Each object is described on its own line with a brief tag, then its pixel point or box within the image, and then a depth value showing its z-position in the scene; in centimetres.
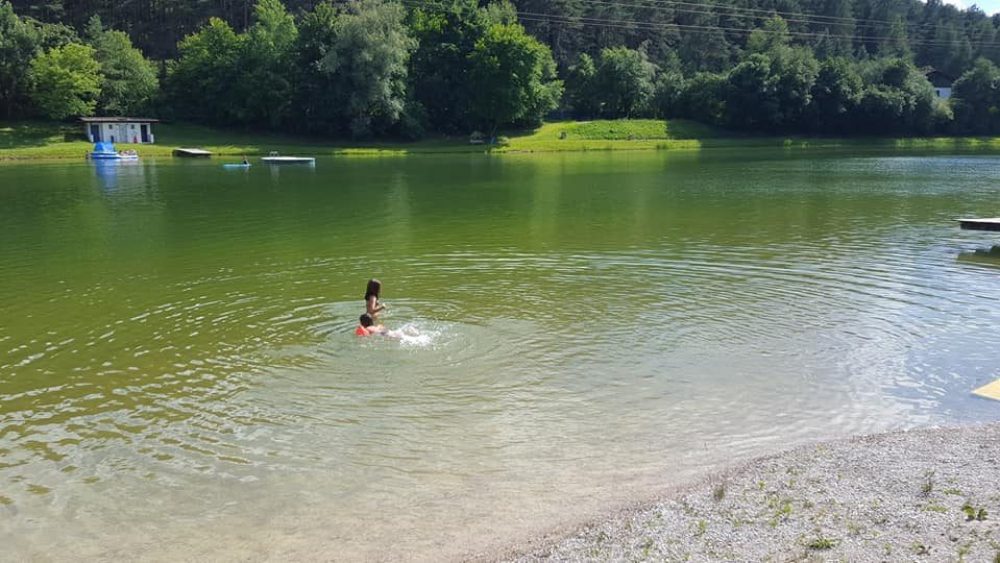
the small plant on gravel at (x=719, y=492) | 915
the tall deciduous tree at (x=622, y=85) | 12975
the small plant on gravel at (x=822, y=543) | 773
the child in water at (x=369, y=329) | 1688
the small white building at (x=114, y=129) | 9812
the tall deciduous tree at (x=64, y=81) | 10031
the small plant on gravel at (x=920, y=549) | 754
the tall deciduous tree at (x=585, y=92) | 13300
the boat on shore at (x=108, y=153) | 8119
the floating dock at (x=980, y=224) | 2803
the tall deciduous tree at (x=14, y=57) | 10381
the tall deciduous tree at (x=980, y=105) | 13125
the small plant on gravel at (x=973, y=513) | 814
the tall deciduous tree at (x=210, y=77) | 11219
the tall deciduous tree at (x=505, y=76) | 11150
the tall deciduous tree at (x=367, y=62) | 10056
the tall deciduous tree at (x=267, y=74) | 10894
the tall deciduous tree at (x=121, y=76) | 11012
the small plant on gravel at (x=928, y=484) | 890
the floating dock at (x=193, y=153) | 8775
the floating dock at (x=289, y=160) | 7594
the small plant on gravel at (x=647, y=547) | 786
